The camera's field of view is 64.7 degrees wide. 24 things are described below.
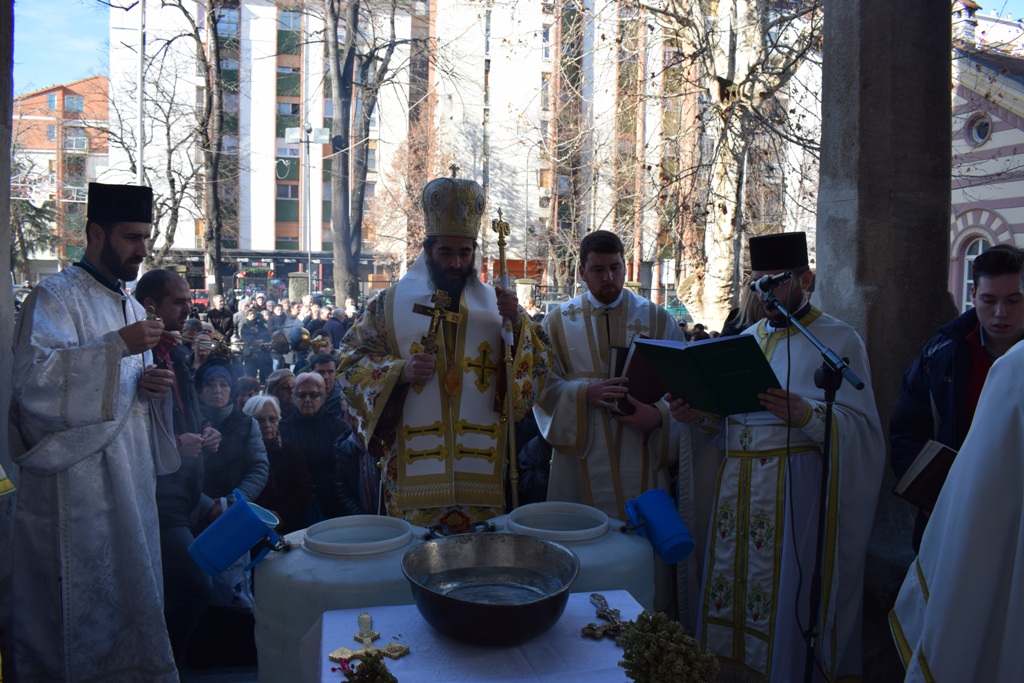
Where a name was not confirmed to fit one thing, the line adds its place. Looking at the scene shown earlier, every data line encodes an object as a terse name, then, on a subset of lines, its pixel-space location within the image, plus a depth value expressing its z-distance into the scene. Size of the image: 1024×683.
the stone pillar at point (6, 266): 3.40
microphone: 3.15
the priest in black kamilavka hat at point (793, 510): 3.35
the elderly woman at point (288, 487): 4.68
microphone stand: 2.76
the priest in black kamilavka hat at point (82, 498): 3.03
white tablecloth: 1.80
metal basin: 1.83
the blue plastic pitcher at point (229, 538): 2.39
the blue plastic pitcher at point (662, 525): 2.66
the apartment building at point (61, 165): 21.28
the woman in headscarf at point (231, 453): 4.50
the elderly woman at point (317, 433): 4.96
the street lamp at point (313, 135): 20.24
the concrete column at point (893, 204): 3.90
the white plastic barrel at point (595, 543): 2.50
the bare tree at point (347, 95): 16.62
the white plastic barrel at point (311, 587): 2.31
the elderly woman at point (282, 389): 5.75
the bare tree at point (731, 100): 9.10
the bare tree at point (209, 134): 16.08
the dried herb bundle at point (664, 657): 1.67
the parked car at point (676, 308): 23.83
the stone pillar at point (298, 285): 31.86
